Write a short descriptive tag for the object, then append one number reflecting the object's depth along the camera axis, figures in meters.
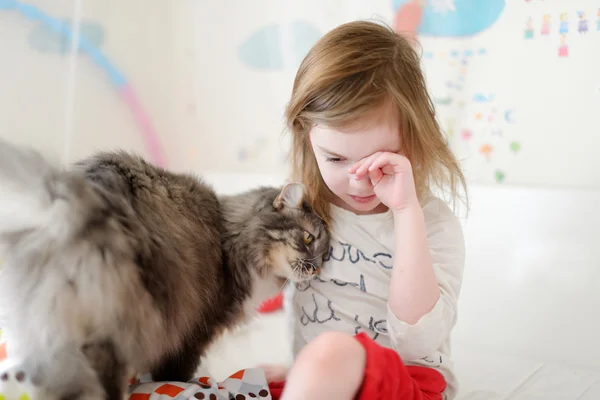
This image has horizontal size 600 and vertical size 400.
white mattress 1.45
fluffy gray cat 0.95
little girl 0.97
